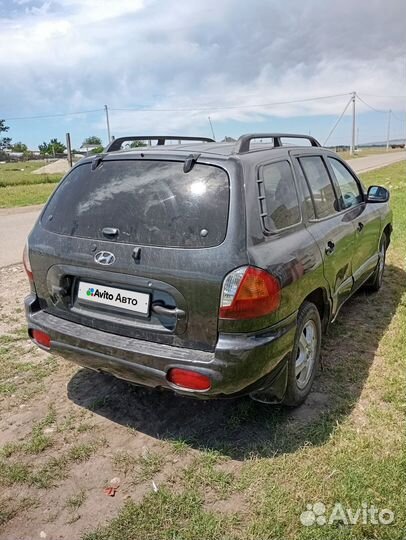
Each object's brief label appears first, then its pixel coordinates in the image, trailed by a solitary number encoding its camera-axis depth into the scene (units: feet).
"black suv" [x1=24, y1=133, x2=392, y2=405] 8.23
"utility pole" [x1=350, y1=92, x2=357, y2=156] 188.96
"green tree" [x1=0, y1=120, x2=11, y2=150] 291.99
